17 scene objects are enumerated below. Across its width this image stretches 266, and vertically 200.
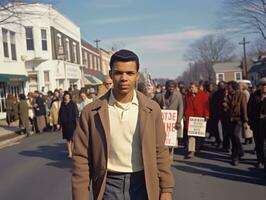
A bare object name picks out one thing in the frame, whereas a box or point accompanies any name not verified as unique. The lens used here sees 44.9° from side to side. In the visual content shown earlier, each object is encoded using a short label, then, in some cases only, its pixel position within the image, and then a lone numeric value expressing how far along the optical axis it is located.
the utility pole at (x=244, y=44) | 50.65
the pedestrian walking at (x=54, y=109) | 12.21
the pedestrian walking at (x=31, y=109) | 14.64
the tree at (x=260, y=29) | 23.79
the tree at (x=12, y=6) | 14.92
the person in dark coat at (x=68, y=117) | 7.98
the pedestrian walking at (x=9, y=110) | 16.23
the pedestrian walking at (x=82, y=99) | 7.87
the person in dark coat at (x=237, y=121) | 6.61
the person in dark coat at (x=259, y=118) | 5.74
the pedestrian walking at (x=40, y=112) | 14.19
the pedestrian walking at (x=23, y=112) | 13.68
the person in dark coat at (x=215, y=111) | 8.31
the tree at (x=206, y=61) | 75.01
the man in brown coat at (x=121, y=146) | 2.25
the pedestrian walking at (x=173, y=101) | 7.20
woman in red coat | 7.72
